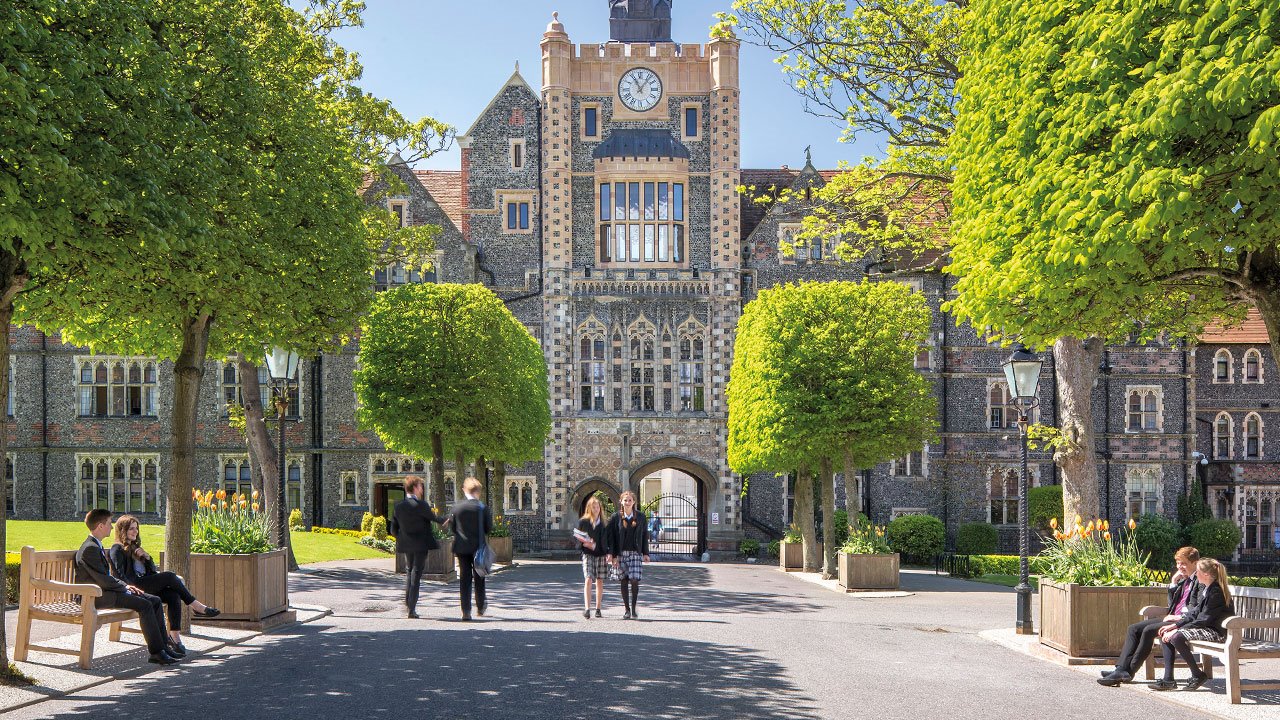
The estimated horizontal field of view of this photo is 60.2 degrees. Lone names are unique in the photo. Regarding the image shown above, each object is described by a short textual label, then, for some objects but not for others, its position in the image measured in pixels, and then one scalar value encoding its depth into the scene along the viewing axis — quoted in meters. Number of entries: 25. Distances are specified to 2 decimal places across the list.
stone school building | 43.34
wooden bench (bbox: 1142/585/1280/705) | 10.20
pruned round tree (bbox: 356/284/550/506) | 29.16
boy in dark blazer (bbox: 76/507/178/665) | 11.27
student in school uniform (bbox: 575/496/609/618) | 15.89
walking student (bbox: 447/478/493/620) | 14.75
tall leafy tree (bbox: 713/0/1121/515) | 21.58
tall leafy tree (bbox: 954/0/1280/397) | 9.48
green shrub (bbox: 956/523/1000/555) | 43.50
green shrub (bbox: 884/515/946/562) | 41.94
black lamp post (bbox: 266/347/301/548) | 18.62
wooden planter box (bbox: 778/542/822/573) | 34.62
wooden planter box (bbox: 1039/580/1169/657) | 12.47
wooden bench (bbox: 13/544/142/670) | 10.82
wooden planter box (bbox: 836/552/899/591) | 24.69
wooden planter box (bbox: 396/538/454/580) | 24.12
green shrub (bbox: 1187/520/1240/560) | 42.66
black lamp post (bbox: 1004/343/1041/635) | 15.95
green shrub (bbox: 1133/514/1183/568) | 41.59
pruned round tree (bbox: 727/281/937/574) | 29.16
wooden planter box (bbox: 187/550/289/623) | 14.03
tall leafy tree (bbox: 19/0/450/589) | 11.61
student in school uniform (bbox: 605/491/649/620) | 15.98
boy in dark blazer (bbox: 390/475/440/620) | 15.27
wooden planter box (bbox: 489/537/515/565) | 32.84
